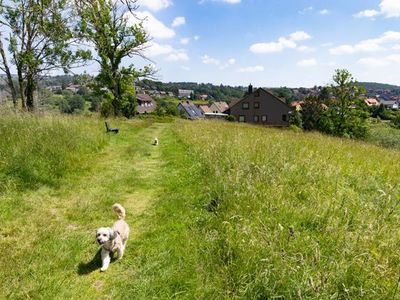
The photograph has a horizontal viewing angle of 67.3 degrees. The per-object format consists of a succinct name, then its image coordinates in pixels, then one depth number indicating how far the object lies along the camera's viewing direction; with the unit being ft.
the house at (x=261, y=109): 214.48
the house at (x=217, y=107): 369.71
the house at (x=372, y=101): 492.95
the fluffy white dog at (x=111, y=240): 12.87
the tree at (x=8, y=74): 55.57
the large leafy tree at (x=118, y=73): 97.17
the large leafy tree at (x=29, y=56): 56.80
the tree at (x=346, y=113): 133.28
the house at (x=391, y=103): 599.98
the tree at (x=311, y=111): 194.70
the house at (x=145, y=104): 355.07
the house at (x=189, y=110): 296.55
